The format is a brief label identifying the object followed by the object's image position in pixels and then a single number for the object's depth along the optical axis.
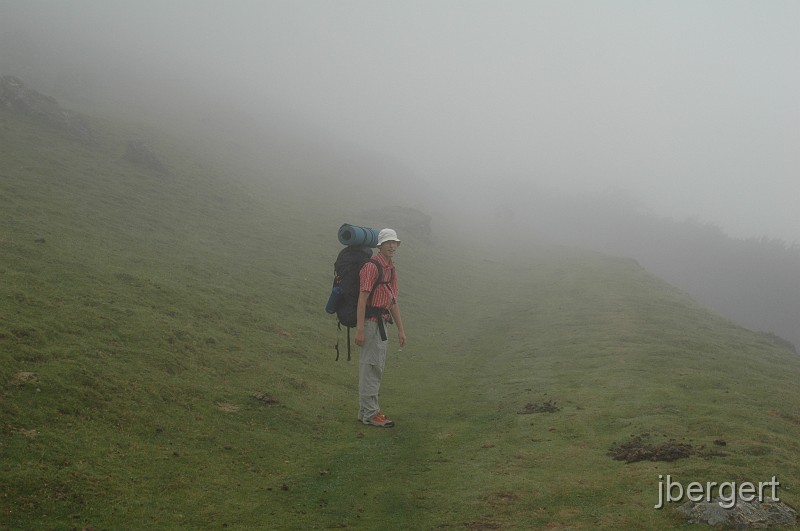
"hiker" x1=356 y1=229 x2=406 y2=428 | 15.04
